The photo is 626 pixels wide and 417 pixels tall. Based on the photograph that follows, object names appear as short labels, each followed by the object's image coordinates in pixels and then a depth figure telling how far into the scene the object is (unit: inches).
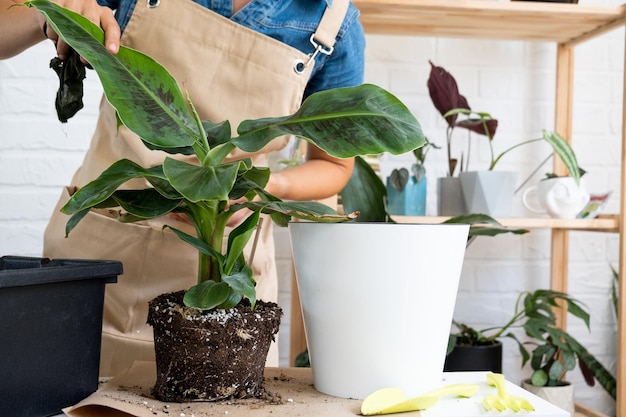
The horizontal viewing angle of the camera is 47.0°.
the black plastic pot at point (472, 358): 69.9
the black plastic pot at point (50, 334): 23.4
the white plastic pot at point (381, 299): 26.0
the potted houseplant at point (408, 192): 71.6
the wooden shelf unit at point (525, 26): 69.6
